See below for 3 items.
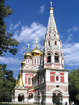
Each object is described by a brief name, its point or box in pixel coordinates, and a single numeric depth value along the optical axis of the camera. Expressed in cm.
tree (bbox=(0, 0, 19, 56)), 1590
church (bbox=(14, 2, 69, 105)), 3062
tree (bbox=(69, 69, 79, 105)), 3429
